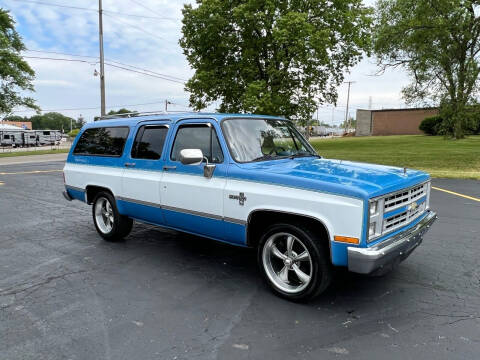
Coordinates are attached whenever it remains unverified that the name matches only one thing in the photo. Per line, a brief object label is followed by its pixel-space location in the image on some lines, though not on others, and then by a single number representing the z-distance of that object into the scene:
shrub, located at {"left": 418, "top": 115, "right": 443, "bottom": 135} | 46.75
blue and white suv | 3.34
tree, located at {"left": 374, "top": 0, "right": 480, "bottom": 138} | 21.30
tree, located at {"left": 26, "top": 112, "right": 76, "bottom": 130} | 138.00
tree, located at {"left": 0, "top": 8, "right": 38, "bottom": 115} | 35.53
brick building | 59.97
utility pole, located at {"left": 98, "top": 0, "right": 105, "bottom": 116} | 28.42
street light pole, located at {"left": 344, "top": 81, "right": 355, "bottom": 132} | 93.73
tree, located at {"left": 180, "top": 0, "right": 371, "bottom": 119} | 23.81
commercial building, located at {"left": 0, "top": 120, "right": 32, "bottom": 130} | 104.69
